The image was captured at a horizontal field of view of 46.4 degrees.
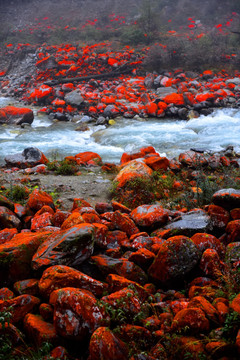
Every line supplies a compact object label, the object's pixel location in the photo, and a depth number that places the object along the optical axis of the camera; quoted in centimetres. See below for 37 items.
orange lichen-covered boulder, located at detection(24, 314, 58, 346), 164
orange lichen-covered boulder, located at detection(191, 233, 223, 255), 249
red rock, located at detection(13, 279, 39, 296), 202
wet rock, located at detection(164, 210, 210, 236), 275
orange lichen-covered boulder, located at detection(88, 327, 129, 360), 149
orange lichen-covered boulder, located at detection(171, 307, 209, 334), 165
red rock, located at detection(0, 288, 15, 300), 195
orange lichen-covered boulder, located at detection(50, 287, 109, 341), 162
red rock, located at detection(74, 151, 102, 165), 687
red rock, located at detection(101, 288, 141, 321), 179
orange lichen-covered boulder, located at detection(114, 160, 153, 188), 507
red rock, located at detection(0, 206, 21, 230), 320
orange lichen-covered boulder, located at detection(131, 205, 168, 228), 317
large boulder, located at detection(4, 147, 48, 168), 662
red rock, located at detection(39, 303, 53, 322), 180
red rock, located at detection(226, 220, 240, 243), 264
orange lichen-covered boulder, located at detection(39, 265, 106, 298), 191
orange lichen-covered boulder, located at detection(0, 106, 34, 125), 1123
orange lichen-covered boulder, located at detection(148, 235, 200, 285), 223
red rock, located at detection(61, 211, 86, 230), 267
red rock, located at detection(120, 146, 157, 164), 681
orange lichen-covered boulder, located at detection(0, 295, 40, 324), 179
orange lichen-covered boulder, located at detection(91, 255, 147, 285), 226
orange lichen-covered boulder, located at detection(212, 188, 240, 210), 300
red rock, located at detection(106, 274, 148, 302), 202
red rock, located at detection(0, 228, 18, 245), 285
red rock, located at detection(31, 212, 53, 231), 310
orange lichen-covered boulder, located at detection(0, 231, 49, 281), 221
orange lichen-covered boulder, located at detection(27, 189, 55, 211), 373
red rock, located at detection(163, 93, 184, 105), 1178
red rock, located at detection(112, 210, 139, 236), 306
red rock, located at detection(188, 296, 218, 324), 170
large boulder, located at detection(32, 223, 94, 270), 213
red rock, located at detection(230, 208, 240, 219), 290
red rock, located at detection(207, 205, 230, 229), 290
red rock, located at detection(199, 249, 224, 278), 223
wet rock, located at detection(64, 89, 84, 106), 1246
